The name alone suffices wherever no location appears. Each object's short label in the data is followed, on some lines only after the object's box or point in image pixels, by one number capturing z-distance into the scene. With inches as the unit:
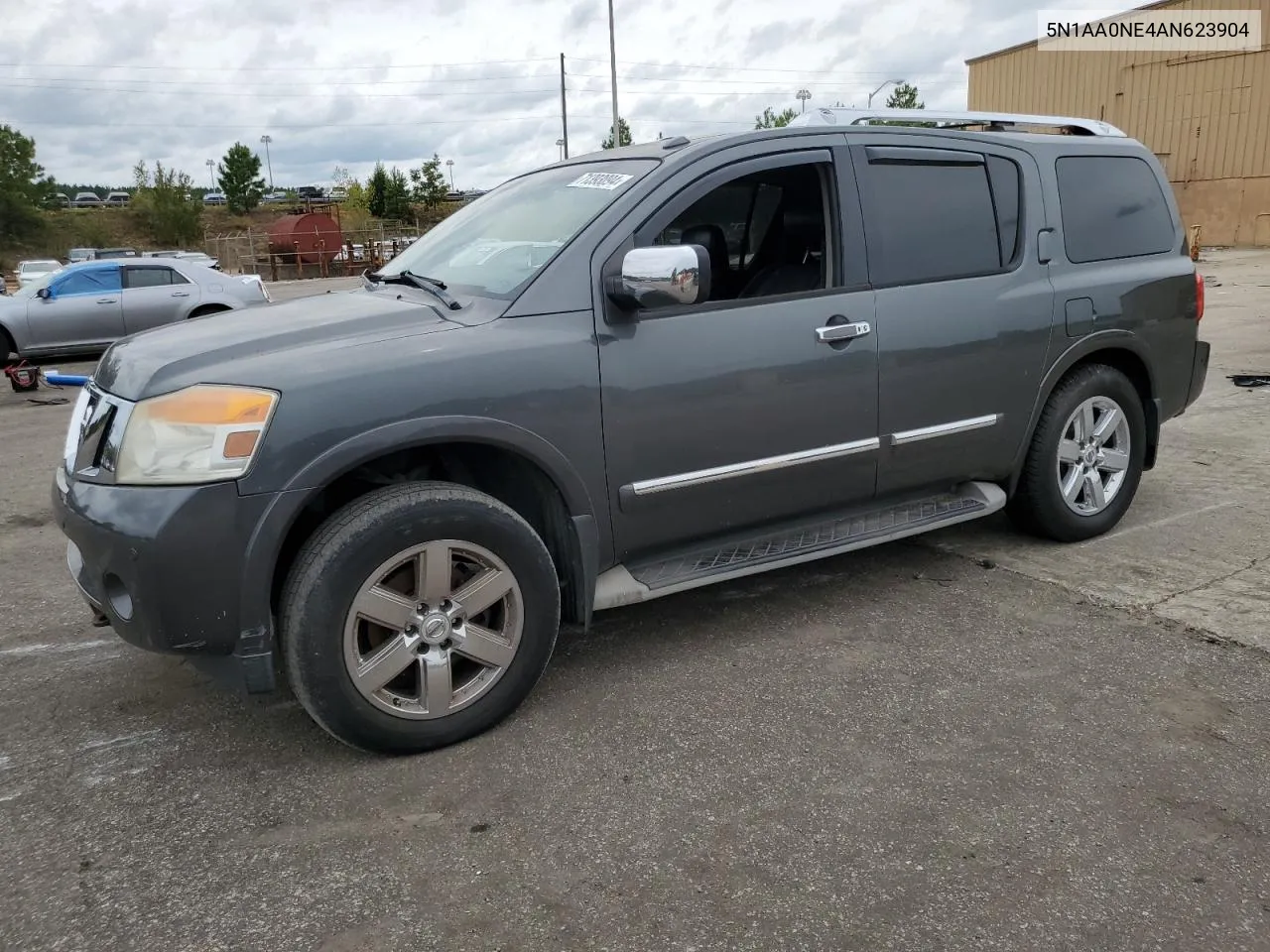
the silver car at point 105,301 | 509.0
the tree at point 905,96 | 2021.4
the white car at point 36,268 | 1171.9
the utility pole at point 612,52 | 1391.2
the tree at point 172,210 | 2257.6
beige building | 1181.7
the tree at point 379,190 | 2359.7
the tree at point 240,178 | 2874.0
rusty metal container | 1540.4
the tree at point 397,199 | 2329.0
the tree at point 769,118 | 1956.0
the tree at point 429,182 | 2393.0
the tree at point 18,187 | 2251.5
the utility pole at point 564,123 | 1998.5
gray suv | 105.3
